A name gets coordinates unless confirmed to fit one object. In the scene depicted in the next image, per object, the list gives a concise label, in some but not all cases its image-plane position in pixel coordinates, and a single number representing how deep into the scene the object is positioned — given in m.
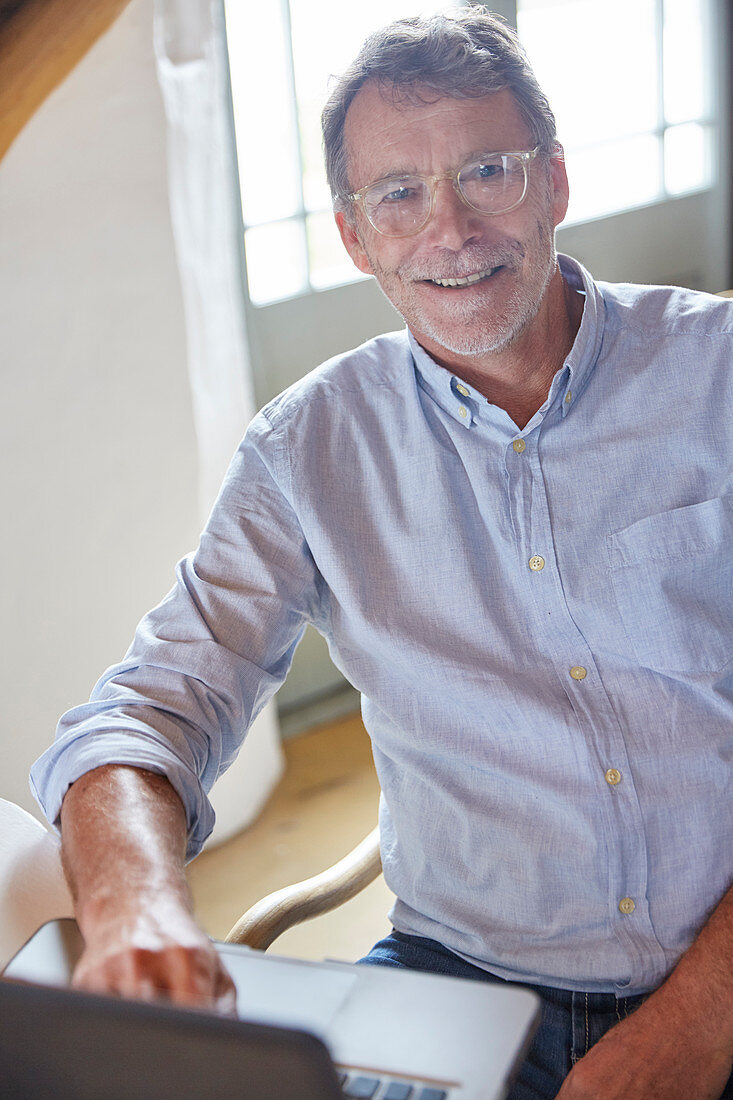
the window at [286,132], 2.39
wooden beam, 1.62
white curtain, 1.98
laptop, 0.44
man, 1.06
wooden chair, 1.16
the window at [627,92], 3.04
